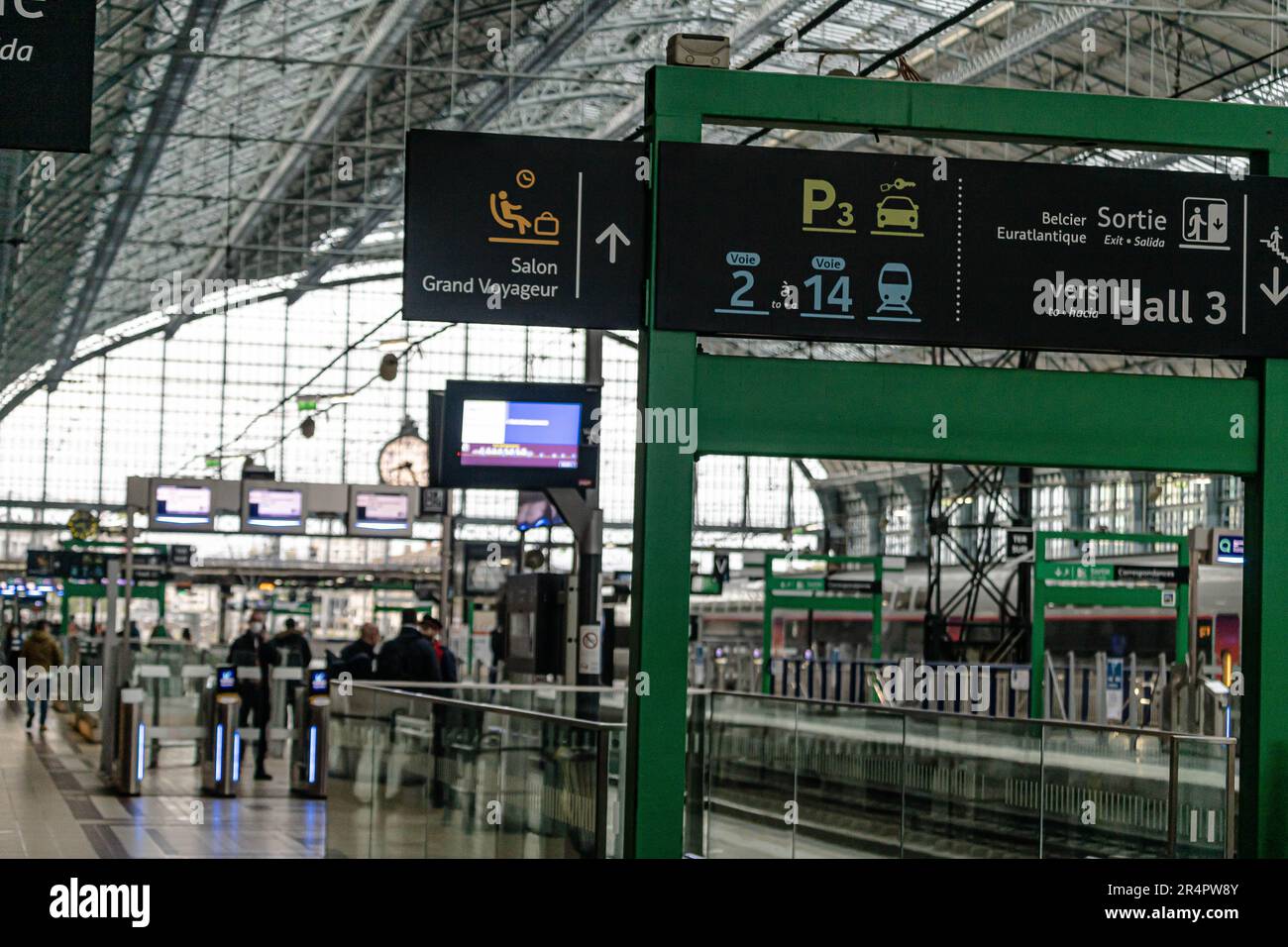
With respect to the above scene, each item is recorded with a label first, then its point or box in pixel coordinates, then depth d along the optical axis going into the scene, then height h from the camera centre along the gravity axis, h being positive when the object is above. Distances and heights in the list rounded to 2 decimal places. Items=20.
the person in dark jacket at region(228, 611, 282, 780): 16.92 -1.42
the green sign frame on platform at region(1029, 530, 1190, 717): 17.52 -0.50
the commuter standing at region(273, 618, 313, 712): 17.38 -1.20
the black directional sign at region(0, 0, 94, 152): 6.19 +1.62
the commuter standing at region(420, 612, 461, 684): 16.39 -1.23
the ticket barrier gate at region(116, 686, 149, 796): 14.51 -1.86
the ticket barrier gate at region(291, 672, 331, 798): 14.99 -1.86
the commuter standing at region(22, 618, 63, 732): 22.28 -1.69
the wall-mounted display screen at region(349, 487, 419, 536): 27.45 +0.32
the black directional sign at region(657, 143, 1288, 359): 6.64 +1.13
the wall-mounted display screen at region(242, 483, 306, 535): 27.11 +0.32
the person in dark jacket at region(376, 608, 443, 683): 14.85 -1.09
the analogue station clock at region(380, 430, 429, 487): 26.98 +1.11
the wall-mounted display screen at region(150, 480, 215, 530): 25.73 +0.31
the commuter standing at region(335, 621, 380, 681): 16.56 -1.22
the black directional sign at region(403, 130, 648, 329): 6.47 +1.15
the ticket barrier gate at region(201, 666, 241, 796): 14.66 -1.86
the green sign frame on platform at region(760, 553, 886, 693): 22.50 -0.83
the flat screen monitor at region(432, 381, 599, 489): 12.97 +0.75
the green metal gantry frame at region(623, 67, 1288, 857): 6.60 +0.50
